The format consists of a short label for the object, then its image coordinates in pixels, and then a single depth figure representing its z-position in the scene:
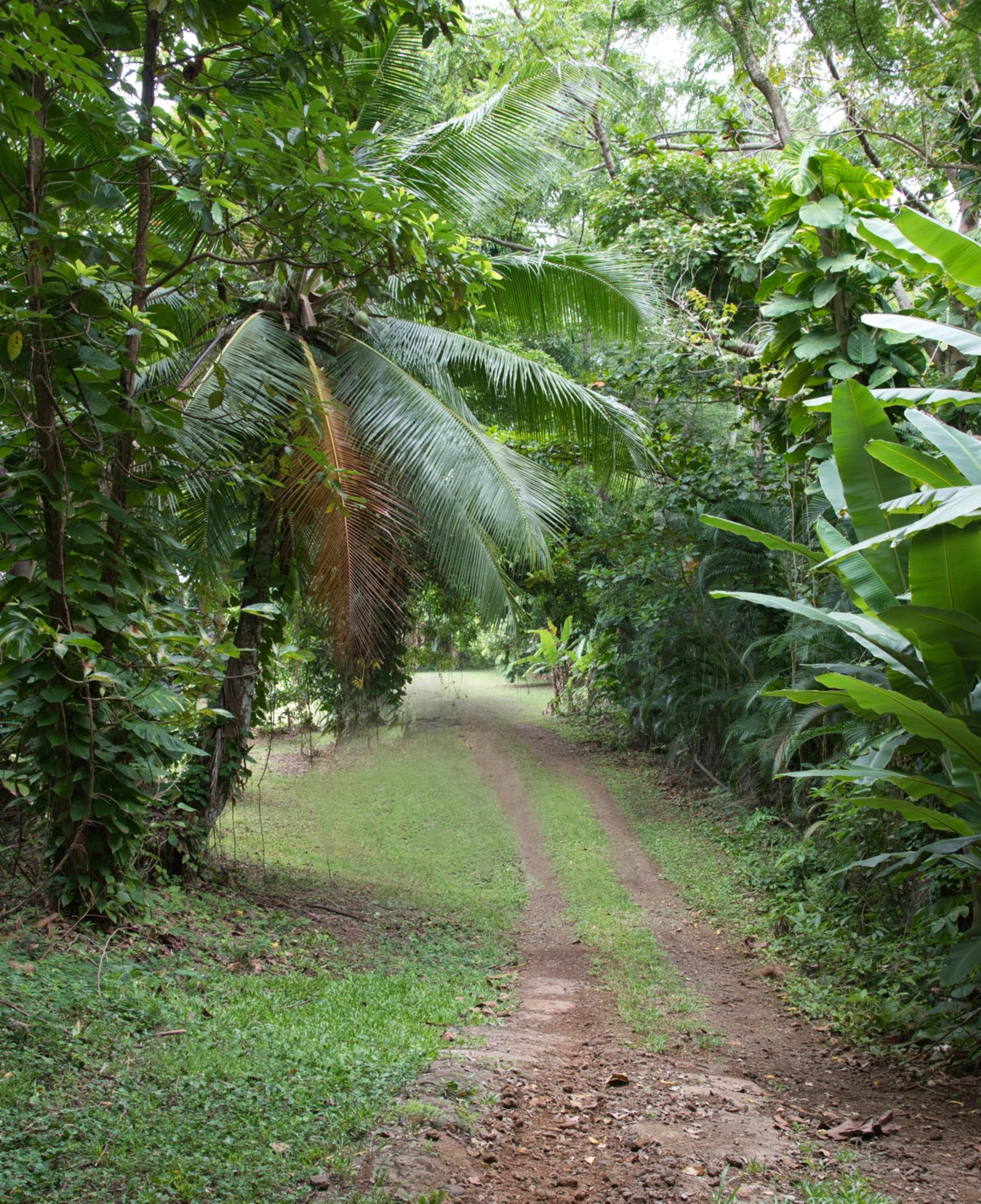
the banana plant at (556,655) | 16.25
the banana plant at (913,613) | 3.79
